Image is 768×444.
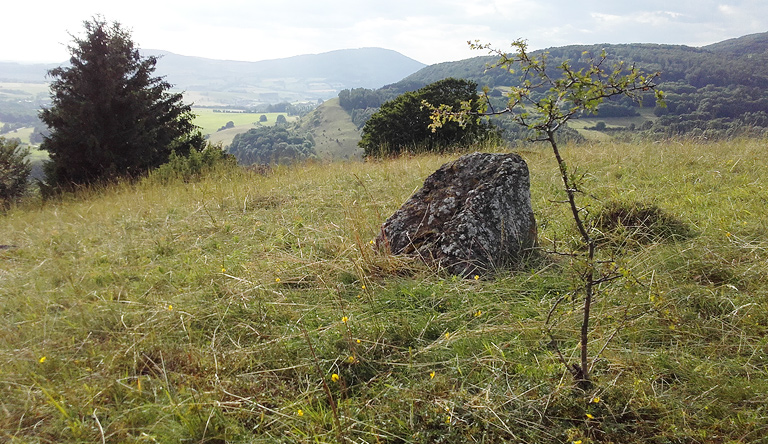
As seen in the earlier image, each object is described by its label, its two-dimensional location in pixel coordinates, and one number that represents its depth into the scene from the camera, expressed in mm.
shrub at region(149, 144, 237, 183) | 9492
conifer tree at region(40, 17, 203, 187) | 14734
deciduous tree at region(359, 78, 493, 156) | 16219
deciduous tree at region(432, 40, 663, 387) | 1746
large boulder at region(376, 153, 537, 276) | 3455
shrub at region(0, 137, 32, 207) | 15094
